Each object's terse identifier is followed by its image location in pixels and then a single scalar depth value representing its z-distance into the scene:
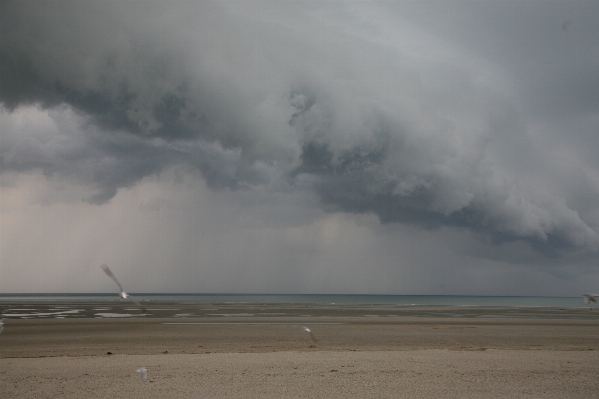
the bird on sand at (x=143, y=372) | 16.58
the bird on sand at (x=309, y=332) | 33.53
